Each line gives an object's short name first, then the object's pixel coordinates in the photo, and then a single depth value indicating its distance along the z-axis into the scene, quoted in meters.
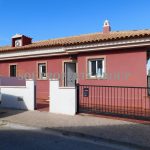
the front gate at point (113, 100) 6.86
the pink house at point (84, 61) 7.48
